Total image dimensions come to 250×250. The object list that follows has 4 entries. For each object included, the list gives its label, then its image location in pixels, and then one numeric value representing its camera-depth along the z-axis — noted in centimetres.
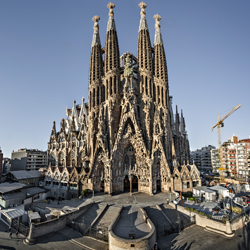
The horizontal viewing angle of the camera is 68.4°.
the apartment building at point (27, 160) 6228
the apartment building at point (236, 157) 6229
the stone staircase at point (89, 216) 2150
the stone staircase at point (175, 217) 2117
